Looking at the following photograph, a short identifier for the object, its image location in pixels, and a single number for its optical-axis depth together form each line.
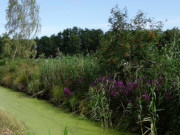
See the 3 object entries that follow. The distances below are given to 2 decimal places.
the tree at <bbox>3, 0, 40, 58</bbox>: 17.59
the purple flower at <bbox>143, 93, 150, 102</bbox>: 2.90
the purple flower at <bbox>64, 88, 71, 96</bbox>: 4.66
